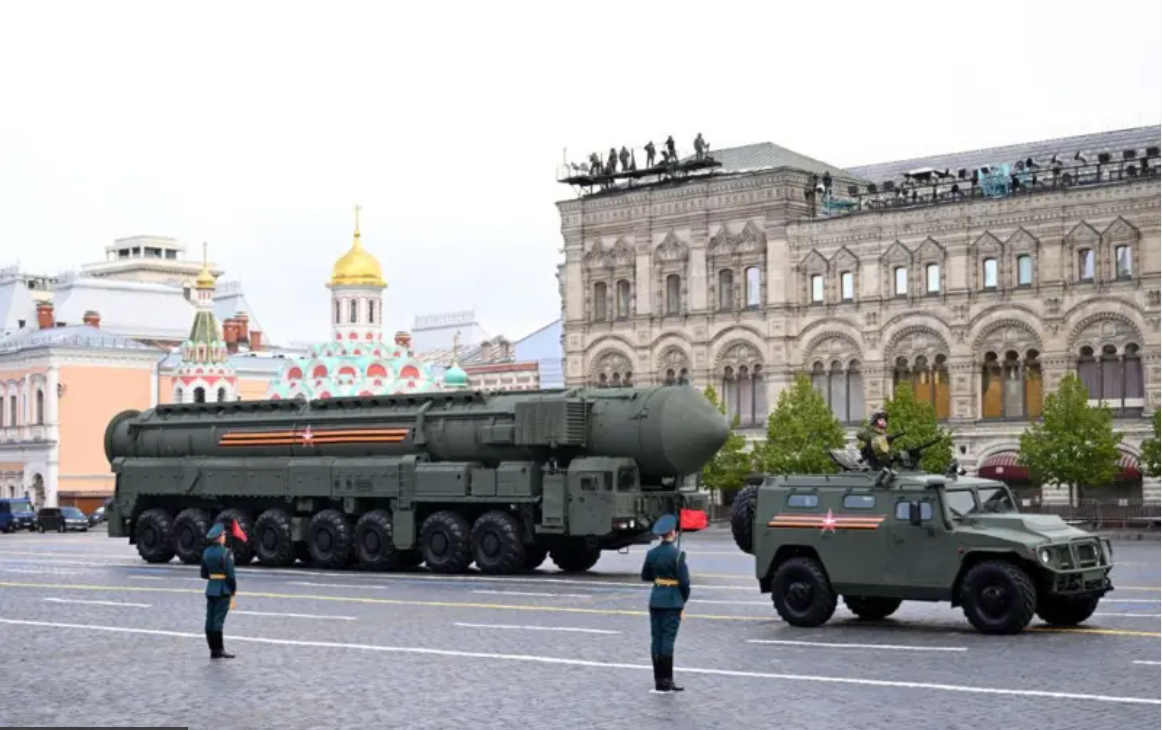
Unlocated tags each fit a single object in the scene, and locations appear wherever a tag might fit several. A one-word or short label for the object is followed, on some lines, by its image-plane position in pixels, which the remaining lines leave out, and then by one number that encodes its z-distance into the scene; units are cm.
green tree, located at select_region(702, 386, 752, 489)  6794
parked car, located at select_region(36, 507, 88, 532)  7306
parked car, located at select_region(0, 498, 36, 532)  7325
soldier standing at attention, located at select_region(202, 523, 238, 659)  1956
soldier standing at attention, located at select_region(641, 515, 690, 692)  1655
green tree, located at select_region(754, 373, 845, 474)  6519
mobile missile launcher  3331
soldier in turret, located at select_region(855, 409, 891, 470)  2347
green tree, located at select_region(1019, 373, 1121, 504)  5912
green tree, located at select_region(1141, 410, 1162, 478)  5856
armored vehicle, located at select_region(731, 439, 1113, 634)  2092
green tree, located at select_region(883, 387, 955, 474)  6209
